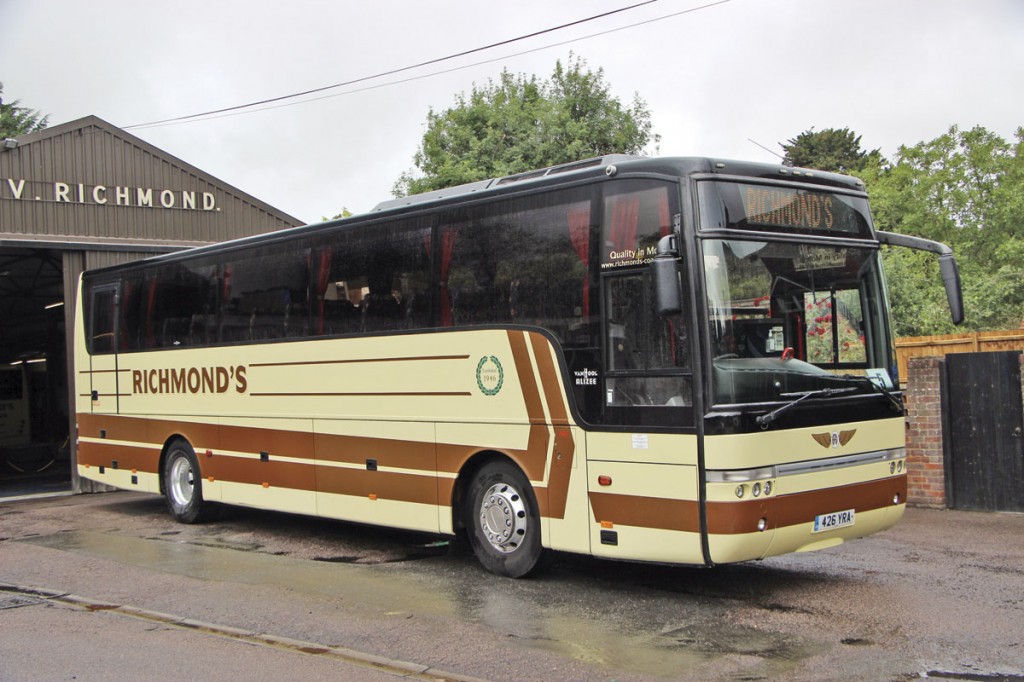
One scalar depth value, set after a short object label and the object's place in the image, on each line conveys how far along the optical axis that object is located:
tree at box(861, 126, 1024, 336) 39.81
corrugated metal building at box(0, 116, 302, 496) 18.08
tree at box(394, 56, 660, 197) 40.22
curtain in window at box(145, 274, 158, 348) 14.42
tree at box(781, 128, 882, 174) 55.44
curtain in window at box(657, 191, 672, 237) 8.02
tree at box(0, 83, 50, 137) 54.81
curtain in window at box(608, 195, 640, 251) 8.30
